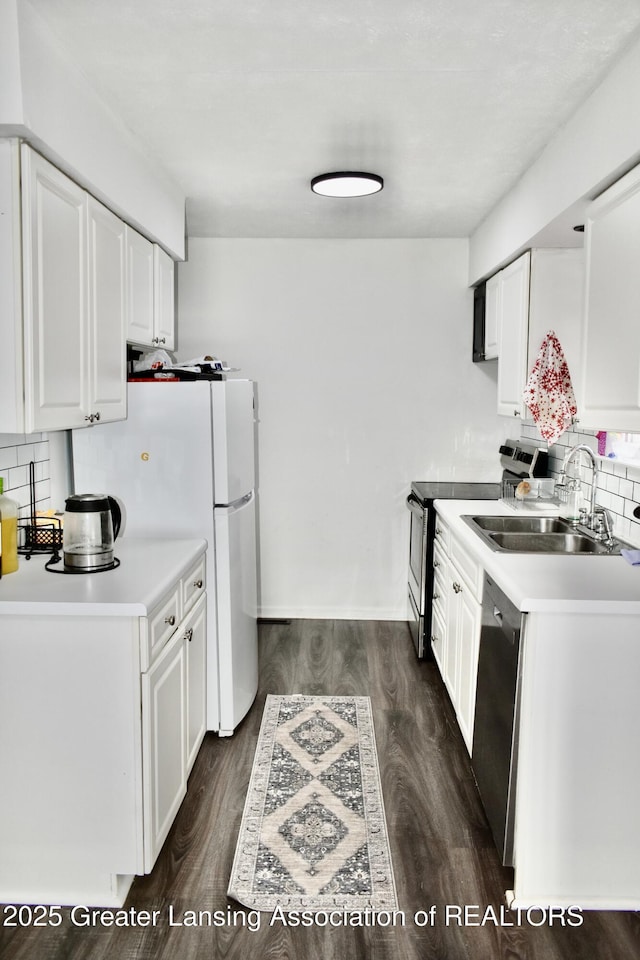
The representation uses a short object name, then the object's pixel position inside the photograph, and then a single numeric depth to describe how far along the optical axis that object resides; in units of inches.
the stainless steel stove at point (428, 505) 144.3
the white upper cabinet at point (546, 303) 121.1
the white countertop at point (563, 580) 75.6
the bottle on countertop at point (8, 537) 88.0
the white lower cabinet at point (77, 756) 77.4
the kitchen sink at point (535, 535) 110.1
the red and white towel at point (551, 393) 119.6
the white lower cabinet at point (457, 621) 102.2
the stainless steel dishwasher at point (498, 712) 79.7
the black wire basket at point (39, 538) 98.3
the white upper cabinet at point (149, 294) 112.1
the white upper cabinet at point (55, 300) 73.6
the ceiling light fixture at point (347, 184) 119.0
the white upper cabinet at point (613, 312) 79.2
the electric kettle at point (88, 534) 90.6
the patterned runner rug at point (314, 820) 81.5
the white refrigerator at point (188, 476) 111.3
